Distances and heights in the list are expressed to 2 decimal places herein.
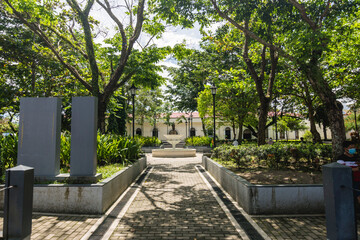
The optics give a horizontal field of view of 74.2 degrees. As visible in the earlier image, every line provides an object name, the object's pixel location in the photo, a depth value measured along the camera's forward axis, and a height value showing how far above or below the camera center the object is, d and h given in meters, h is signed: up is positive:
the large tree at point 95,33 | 9.93 +5.03
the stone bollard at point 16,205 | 2.89 -0.79
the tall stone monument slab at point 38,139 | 5.89 +0.02
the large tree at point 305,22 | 6.72 +3.75
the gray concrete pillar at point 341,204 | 2.86 -0.82
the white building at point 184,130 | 47.16 +1.67
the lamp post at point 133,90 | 14.79 +3.02
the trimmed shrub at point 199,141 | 27.24 -0.38
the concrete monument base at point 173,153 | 20.16 -1.25
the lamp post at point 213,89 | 15.50 +3.18
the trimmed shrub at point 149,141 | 27.48 -0.35
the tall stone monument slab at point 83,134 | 5.94 +0.12
